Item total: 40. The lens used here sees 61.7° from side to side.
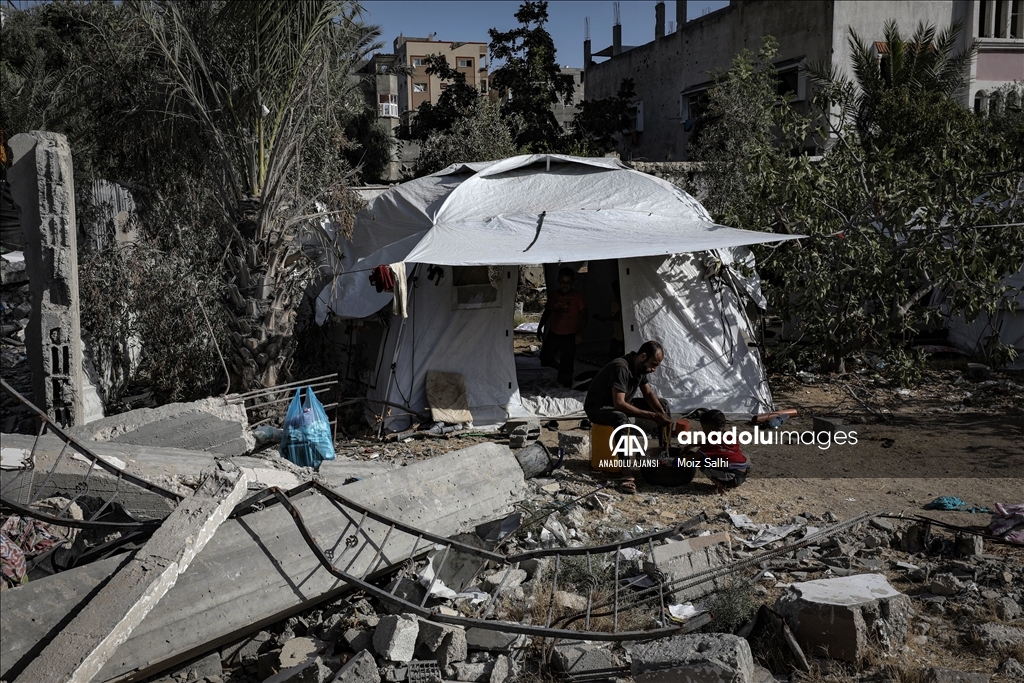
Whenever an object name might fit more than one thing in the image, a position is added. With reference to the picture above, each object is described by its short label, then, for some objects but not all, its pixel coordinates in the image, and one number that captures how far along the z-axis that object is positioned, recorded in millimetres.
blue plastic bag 7352
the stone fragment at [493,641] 4379
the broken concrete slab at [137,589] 3404
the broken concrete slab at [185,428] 6867
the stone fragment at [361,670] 3977
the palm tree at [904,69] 17609
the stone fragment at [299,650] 4352
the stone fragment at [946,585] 4973
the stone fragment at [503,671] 4172
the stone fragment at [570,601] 4853
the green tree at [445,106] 22547
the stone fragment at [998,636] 4320
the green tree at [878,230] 9922
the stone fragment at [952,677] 3959
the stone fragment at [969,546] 5488
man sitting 7074
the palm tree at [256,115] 8969
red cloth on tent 8766
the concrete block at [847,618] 4301
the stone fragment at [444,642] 4270
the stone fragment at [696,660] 3812
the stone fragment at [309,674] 3959
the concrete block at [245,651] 4469
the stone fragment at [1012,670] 4102
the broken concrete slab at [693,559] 5055
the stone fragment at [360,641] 4379
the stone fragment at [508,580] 5133
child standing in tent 10617
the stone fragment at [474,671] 4211
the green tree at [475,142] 18656
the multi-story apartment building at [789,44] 20219
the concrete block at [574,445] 7965
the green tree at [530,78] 21422
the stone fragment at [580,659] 4211
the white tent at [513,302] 9477
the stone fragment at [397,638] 4184
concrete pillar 7512
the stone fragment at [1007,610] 4633
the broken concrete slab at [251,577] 3805
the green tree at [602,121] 23672
